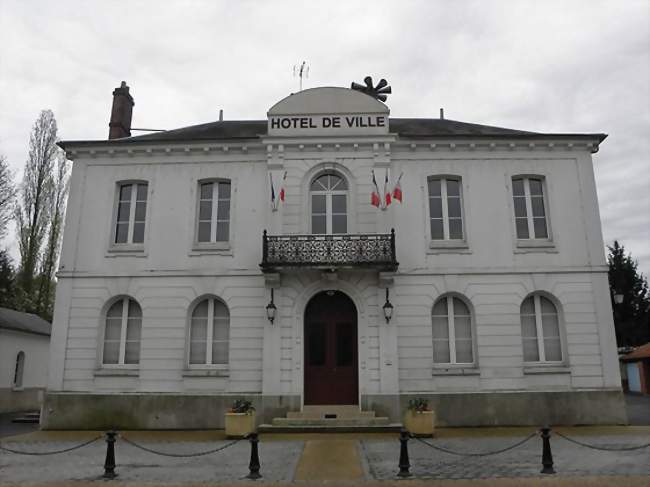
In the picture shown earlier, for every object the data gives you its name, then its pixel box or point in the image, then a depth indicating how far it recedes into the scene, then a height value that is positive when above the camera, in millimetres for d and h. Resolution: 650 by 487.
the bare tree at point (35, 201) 30109 +9817
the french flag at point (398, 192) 14609 +4862
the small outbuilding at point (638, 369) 27231 -80
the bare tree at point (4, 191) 24328 +8344
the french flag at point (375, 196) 14672 +4827
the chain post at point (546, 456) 8500 -1433
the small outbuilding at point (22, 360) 20812 +457
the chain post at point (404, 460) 8414 -1457
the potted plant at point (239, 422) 12758 -1250
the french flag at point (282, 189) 15042 +5170
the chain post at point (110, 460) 8641 -1468
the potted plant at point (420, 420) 12648 -1223
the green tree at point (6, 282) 27708 +4668
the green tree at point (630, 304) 34188 +4112
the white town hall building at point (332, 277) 14305 +2599
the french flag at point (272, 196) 15098 +4920
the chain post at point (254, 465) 8430 -1526
